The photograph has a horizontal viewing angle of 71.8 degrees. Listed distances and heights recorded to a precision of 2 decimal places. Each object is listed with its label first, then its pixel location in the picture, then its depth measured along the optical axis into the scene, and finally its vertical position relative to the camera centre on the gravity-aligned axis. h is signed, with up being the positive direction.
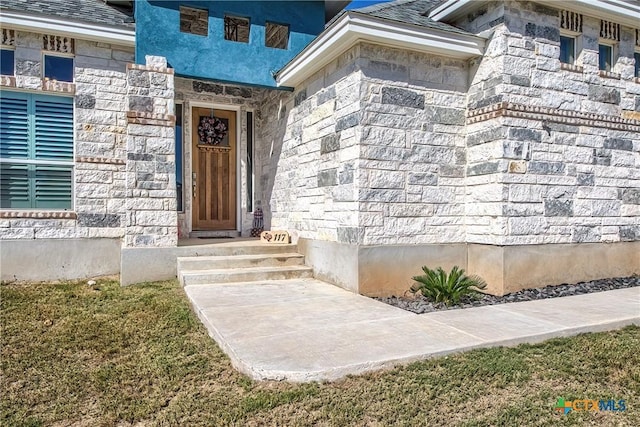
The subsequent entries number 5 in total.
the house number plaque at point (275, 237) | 6.87 -0.34
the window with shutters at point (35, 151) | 6.09 +0.92
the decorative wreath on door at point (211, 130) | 7.79 +1.51
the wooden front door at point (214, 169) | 7.79 +0.84
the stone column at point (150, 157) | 5.92 +0.79
